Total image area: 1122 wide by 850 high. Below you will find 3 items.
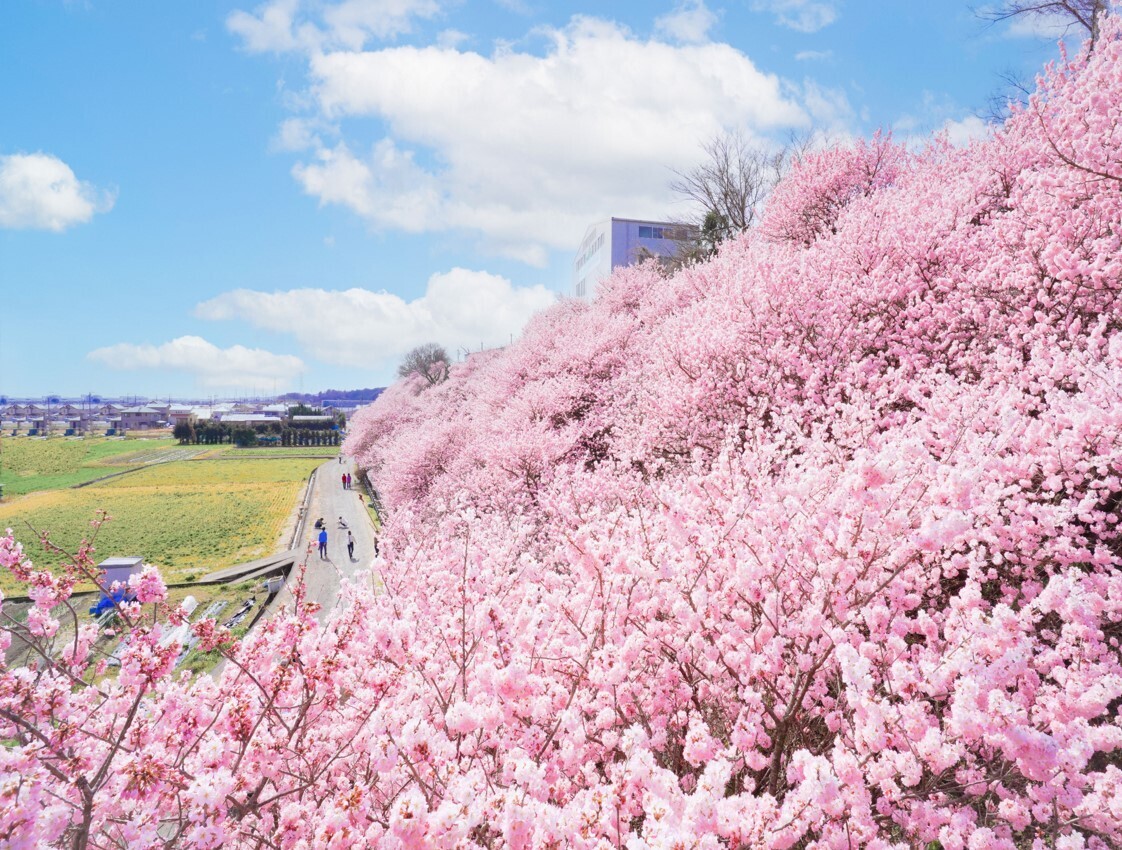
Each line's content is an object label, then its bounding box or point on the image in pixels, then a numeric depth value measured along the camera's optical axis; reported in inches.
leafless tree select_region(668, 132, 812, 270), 1050.7
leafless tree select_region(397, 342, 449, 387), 2242.9
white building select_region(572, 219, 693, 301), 2288.4
